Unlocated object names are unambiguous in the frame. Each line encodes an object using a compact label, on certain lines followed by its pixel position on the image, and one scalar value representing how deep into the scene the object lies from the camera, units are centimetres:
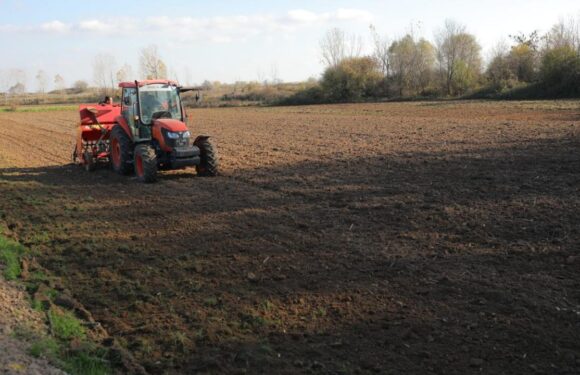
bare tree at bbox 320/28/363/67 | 6076
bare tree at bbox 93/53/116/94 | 8804
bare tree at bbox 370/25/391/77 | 5659
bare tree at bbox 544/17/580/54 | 4666
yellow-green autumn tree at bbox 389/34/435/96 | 5381
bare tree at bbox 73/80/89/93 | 11622
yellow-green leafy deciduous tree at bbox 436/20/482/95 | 5003
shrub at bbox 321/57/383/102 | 5391
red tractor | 1215
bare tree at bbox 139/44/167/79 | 8131
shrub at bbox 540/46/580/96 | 3750
